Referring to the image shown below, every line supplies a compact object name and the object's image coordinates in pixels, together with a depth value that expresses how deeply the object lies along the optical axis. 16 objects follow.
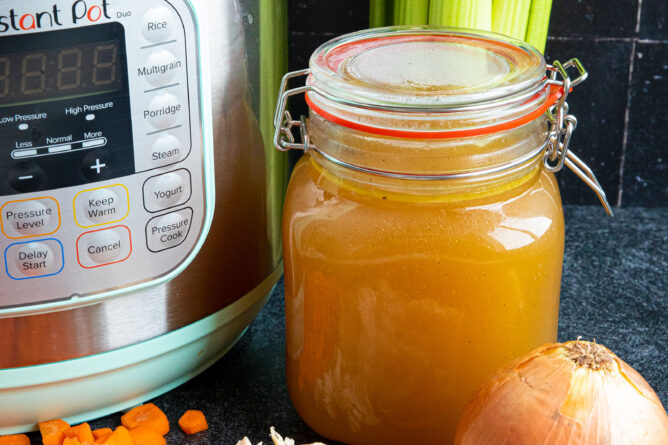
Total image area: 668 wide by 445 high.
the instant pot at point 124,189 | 0.57
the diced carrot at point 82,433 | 0.67
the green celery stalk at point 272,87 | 0.69
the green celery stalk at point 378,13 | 0.89
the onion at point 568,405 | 0.54
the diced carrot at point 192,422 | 0.71
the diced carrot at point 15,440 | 0.68
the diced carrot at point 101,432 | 0.69
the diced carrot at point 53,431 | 0.68
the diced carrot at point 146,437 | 0.68
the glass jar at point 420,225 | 0.61
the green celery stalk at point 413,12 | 0.82
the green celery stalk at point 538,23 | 0.84
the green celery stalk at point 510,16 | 0.83
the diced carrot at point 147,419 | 0.71
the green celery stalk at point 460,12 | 0.78
